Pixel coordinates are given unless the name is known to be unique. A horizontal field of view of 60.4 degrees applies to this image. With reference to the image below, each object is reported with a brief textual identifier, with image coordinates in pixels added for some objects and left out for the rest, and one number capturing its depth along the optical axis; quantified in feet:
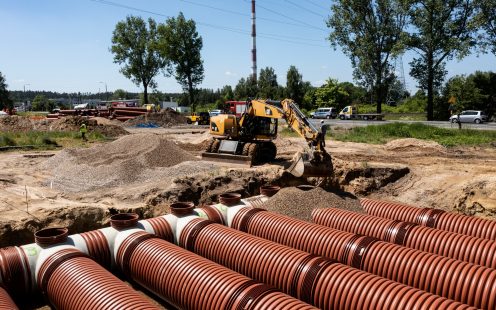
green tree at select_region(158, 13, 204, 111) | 199.72
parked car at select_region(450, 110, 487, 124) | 126.52
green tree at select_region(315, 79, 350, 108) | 209.05
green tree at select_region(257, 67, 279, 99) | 235.05
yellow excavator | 53.52
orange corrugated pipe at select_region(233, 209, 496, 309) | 19.34
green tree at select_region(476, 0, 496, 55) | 124.67
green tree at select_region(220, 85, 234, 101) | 280.72
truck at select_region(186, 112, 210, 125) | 151.33
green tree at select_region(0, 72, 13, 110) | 251.39
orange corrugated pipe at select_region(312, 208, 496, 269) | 24.20
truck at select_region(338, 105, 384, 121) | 163.94
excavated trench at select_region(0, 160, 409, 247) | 29.84
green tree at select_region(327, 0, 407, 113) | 151.74
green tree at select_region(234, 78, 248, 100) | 276.04
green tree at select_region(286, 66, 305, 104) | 221.05
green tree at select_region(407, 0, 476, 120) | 128.88
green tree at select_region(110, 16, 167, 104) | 212.23
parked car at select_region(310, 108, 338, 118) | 177.37
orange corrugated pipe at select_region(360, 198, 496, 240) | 28.40
